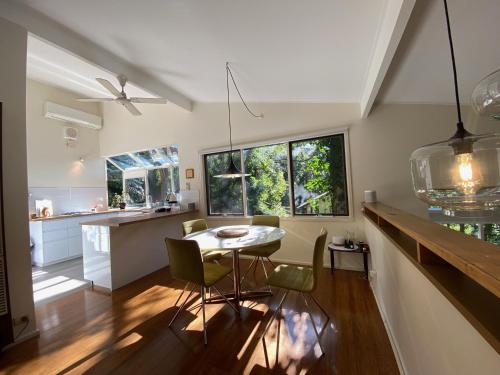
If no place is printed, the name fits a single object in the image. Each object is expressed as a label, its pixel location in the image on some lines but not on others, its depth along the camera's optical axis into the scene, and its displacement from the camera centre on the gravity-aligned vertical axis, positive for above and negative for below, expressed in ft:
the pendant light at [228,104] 8.30 +4.24
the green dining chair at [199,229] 9.00 -1.65
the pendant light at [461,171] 2.36 +0.11
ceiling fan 9.22 +4.27
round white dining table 6.37 -1.59
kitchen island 9.39 -2.51
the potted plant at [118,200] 18.77 -0.26
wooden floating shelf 1.90 -1.20
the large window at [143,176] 16.03 +1.65
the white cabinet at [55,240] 12.97 -2.52
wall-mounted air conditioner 14.80 +6.26
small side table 9.11 -2.80
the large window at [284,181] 10.65 +0.47
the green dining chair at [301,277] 5.62 -2.65
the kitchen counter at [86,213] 13.38 -1.08
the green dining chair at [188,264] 5.92 -2.05
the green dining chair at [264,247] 8.85 -2.43
